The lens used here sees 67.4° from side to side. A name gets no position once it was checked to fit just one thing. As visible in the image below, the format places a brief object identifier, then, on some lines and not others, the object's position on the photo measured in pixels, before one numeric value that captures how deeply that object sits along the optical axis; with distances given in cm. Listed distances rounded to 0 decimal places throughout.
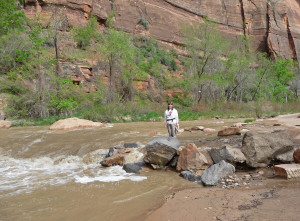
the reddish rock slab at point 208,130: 1074
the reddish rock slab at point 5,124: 1392
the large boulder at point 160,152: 576
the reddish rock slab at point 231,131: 870
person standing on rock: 732
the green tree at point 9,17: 2284
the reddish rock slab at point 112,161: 628
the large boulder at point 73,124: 1274
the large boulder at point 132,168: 554
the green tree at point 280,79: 3631
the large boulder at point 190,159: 534
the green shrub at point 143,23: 3866
